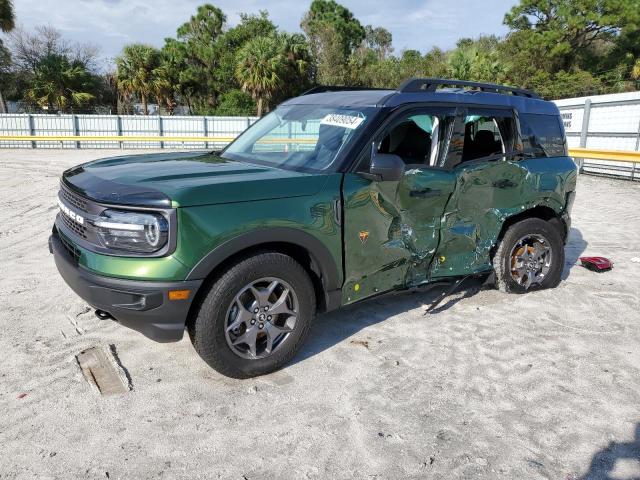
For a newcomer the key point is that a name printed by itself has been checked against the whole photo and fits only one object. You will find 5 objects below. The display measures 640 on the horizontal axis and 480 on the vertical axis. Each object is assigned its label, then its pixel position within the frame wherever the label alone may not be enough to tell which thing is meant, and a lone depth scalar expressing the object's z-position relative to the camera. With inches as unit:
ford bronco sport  111.2
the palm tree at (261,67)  1261.1
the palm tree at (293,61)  1332.4
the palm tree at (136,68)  1251.2
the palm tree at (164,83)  1275.8
